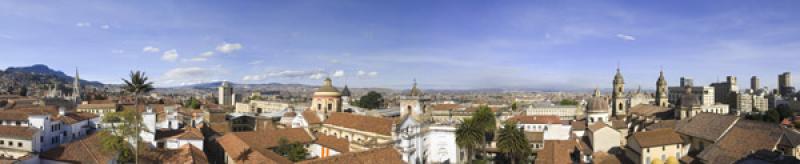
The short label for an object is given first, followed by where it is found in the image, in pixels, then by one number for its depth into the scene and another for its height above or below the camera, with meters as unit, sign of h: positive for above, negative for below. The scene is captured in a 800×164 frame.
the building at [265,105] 127.64 -6.07
